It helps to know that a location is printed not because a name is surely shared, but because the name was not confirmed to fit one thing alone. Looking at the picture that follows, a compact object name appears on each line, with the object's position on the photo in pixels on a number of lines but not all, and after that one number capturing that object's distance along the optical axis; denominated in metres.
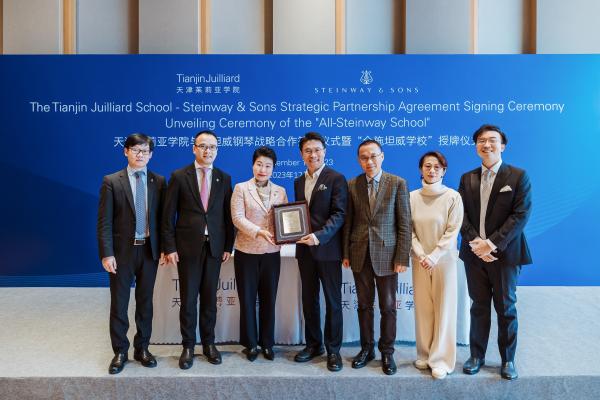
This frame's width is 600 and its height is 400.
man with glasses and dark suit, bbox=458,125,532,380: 2.50
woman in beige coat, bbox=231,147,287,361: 2.68
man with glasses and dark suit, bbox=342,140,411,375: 2.57
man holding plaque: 2.64
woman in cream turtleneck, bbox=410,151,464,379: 2.54
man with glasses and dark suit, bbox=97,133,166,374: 2.57
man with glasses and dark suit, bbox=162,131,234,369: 2.65
